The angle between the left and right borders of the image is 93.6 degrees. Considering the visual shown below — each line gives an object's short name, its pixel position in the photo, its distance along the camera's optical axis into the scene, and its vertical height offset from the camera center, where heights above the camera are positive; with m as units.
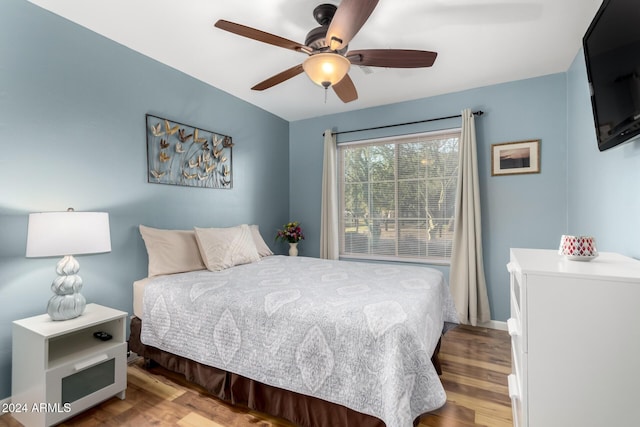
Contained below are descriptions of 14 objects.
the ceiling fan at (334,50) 1.58 +1.03
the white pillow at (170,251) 2.41 -0.28
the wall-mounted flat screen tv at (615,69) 1.17 +0.66
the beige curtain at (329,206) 4.00 +0.16
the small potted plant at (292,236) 3.95 -0.24
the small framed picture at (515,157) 3.04 +0.63
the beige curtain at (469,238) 3.15 -0.21
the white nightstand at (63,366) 1.62 -0.86
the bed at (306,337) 1.38 -0.66
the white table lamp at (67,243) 1.68 -0.15
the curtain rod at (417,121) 3.23 +1.14
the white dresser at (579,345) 0.99 -0.44
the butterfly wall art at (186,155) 2.67 +0.62
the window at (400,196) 3.48 +0.27
